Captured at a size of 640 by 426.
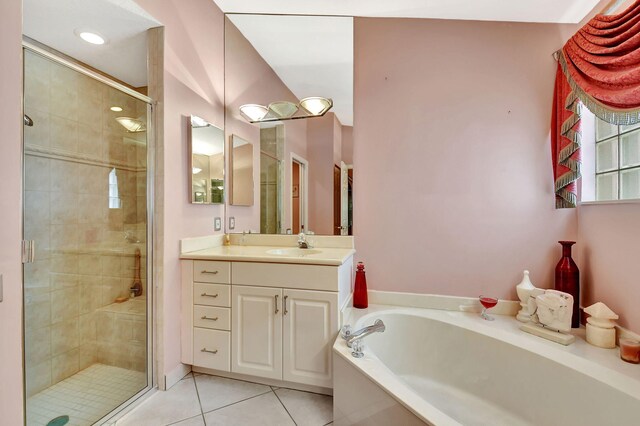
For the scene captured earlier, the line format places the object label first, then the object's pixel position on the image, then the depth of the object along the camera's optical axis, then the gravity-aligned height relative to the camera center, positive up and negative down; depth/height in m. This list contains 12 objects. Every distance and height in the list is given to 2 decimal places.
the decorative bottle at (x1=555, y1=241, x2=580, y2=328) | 1.65 -0.41
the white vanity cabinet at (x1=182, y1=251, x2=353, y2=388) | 1.60 -0.65
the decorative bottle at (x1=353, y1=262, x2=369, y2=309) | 1.95 -0.56
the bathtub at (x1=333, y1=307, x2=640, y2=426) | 1.11 -0.80
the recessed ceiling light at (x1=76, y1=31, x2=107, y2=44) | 1.68 +1.10
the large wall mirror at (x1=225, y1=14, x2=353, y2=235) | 2.09 +0.70
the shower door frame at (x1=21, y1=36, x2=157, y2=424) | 1.69 -0.15
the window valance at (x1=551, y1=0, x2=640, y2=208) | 1.27 +0.68
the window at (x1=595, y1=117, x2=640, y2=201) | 1.48 +0.29
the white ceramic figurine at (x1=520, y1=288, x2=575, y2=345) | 1.48 -0.59
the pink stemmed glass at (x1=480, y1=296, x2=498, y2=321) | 1.76 -0.59
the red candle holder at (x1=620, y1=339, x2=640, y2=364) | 1.28 -0.65
